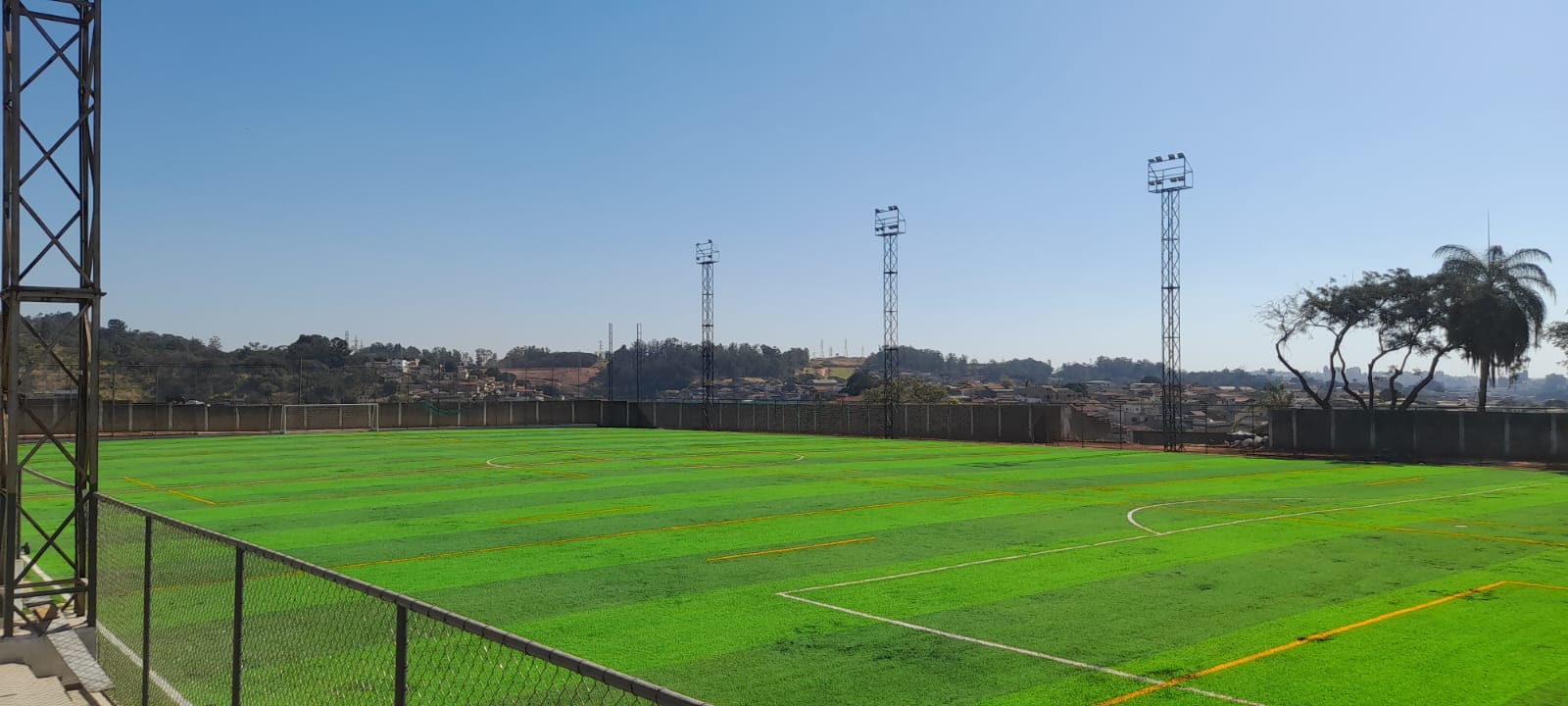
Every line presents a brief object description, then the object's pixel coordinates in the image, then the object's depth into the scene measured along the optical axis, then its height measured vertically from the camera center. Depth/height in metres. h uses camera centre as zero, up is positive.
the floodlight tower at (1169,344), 50.16 +1.78
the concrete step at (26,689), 10.08 -2.96
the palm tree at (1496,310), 49.69 +3.22
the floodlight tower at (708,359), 71.38 +1.59
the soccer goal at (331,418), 66.06 -2.13
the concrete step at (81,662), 10.54 -2.84
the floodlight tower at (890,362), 61.41 +1.16
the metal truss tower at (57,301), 11.84 +0.97
